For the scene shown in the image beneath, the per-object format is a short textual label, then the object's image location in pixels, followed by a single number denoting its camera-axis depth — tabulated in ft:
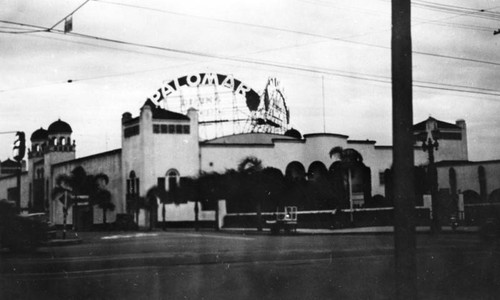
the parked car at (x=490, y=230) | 83.72
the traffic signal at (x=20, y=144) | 103.09
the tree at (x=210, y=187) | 198.59
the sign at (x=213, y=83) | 241.96
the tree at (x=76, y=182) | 252.62
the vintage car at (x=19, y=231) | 83.20
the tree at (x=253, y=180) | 190.04
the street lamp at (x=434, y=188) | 113.50
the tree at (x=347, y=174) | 204.74
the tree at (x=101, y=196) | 260.01
